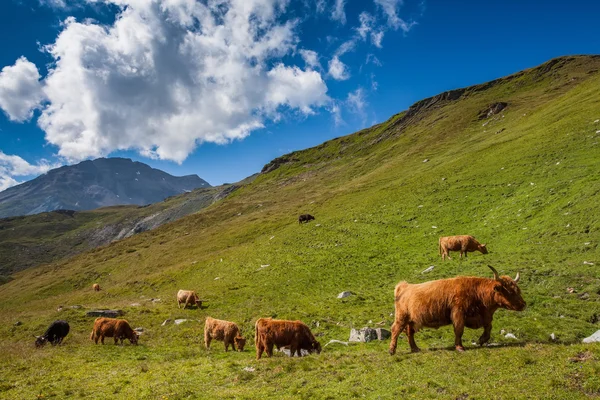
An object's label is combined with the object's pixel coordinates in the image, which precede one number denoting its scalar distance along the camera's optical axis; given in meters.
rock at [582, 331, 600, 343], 12.43
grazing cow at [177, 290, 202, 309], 32.91
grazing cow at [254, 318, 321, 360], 16.42
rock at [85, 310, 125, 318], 30.30
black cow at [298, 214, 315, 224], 62.54
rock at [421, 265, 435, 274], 28.25
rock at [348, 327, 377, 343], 17.55
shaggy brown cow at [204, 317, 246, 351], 20.14
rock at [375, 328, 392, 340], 17.53
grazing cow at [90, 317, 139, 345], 22.22
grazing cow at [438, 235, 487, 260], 30.36
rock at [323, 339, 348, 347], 17.66
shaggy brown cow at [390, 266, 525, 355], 11.38
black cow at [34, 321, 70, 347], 22.92
